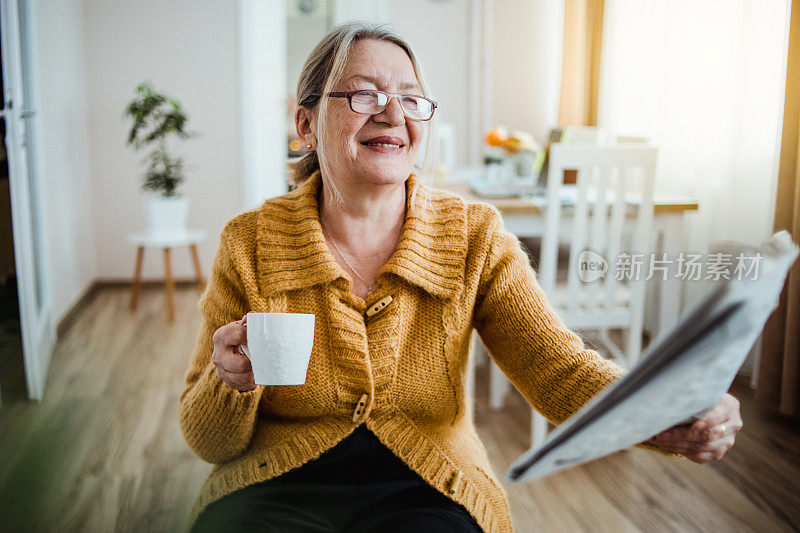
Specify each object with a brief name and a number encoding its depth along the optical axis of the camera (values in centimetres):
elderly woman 97
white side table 361
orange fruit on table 312
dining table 232
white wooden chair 207
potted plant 368
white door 216
